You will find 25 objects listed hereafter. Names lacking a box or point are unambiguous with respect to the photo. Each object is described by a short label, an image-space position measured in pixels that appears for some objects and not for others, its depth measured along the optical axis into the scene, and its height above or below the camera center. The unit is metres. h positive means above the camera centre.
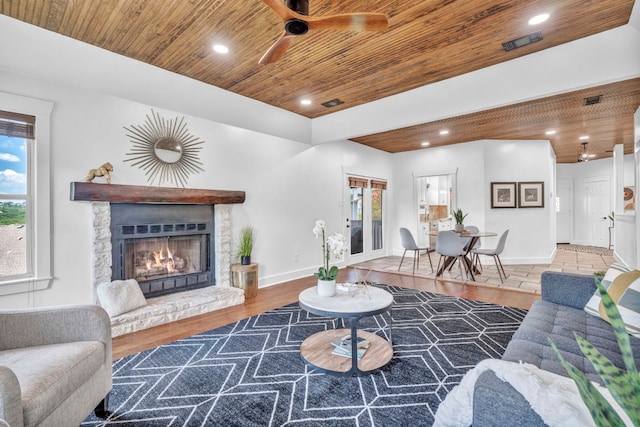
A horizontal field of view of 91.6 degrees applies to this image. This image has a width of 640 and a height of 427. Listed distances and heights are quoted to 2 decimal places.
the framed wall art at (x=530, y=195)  6.54 +0.34
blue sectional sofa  0.96 -0.71
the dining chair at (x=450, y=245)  4.80 -0.51
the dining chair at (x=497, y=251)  5.04 -0.66
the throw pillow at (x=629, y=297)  1.82 -0.53
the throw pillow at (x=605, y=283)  2.09 -0.50
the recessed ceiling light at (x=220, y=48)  2.99 +1.63
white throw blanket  0.82 -0.54
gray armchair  1.25 -0.70
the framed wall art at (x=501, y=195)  6.57 +0.35
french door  6.53 -0.09
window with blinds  2.72 +0.22
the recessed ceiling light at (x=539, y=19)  2.56 +1.61
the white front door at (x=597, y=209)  8.88 +0.04
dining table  5.06 -0.77
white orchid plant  2.53 -0.29
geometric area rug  1.81 -1.16
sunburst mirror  3.48 +0.78
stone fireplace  3.16 -0.23
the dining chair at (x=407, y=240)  5.67 -0.50
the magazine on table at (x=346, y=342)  2.51 -1.07
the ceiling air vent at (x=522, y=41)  2.87 +1.61
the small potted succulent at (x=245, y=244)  4.28 -0.42
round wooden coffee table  2.21 -1.09
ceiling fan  1.96 +1.25
